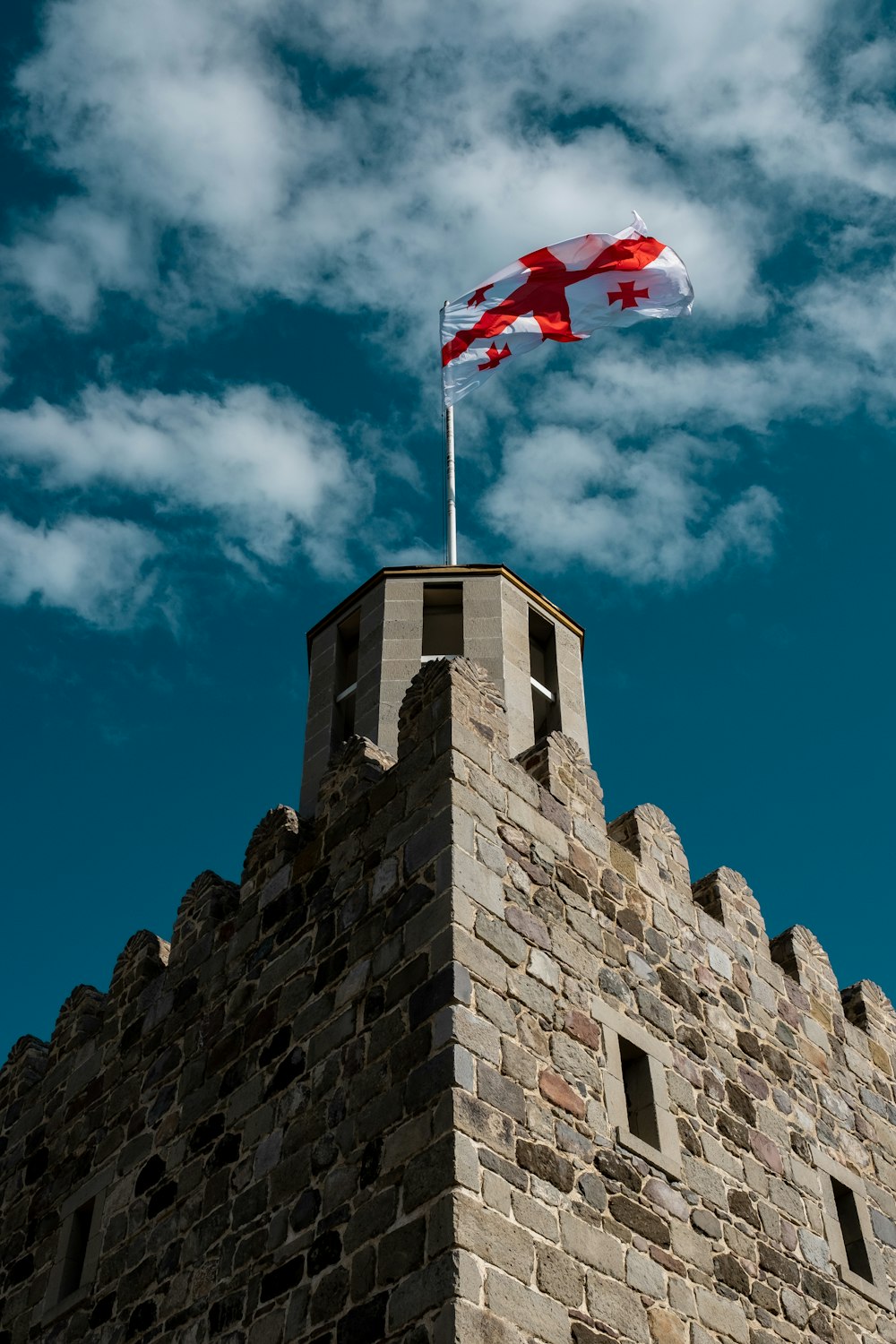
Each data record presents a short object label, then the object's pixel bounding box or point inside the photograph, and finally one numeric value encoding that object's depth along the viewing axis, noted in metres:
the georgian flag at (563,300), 17.38
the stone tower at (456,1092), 8.66
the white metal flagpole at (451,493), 15.15
